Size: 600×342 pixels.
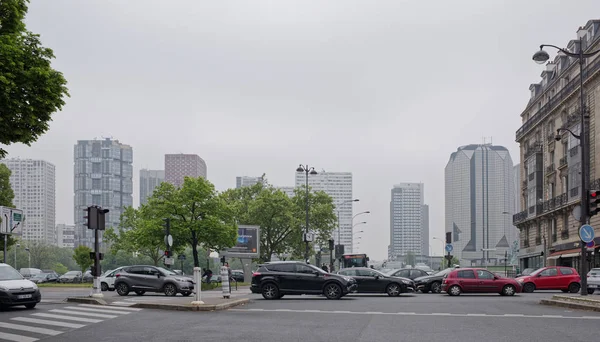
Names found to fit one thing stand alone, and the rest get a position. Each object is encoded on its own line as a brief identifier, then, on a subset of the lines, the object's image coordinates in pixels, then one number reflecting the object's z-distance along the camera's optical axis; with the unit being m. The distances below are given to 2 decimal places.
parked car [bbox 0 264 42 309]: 19.98
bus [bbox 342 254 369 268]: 61.66
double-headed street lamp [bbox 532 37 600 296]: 24.84
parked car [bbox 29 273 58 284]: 68.11
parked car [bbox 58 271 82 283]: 69.96
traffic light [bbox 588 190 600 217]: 24.70
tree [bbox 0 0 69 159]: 15.19
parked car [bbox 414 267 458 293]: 36.59
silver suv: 30.88
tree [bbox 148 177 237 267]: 50.16
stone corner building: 50.16
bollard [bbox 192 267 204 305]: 21.84
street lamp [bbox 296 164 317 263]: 51.74
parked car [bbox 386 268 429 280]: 38.81
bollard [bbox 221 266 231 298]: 25.20
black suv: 28.17
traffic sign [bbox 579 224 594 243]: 24.06
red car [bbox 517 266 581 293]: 36.03
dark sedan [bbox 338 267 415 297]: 31.92
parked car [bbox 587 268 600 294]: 33.19
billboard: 55.94
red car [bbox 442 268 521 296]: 31.73
